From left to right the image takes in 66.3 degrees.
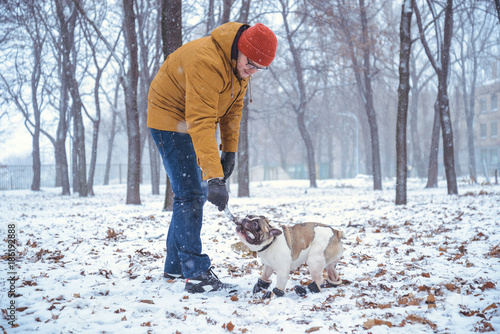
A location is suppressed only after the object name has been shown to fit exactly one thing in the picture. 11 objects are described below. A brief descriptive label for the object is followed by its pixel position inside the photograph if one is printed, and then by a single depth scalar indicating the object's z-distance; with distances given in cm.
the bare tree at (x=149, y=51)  1766
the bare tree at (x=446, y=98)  1253
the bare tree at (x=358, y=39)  1523
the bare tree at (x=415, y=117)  2697
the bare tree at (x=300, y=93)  2059
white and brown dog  318
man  303
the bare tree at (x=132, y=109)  1092
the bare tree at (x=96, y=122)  1950
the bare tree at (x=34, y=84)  1983
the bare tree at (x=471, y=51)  2448
